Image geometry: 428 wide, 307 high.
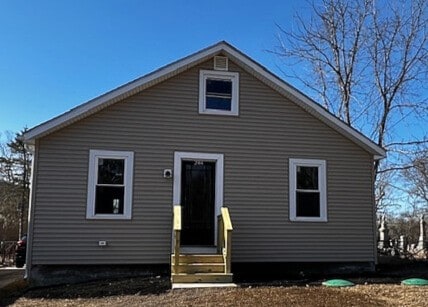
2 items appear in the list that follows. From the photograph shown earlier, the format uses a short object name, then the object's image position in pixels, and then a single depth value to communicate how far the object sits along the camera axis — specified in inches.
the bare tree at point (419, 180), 765.9
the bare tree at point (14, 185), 1118.9
